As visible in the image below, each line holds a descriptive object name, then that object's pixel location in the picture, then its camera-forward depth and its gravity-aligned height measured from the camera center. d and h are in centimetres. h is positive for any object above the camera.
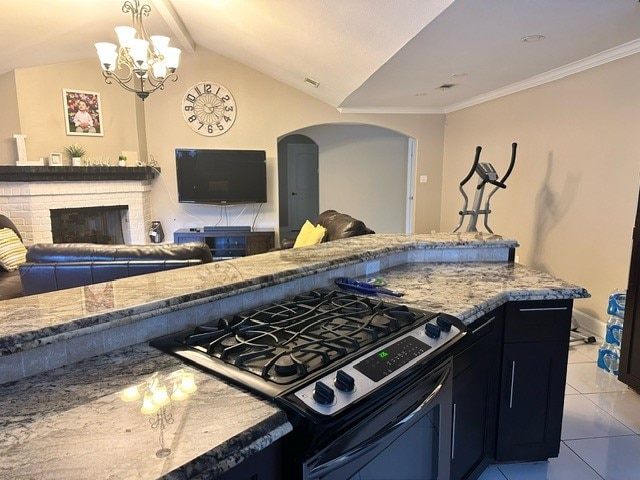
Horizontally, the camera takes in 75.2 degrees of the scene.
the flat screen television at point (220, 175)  571 +7
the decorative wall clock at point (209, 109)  582 +100
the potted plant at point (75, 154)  506 +32
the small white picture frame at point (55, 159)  492 +25
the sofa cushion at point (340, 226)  375 -44
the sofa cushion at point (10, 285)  302 -82
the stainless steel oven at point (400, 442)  90 -65
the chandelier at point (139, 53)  325 +105
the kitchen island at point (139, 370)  70 -46
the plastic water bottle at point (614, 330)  288 -103
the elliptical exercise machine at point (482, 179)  391 +1
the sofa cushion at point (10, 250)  387 -67
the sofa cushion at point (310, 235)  409 -55
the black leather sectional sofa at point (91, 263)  239 -48
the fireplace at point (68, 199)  472 -23
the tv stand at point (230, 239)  571 -81
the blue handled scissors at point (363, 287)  168 -44
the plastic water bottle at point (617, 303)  287 -85
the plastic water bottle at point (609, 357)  285 -122
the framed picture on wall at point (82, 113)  508 +83
